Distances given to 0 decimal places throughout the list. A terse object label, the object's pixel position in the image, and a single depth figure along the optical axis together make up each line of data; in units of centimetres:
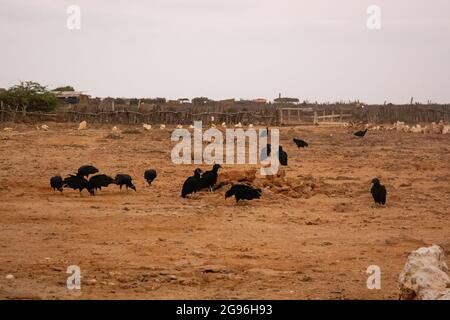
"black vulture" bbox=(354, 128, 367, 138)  2989
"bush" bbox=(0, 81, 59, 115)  3466
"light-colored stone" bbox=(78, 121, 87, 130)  3107
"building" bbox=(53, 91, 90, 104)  4606
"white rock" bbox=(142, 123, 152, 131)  3184
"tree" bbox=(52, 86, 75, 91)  5540
